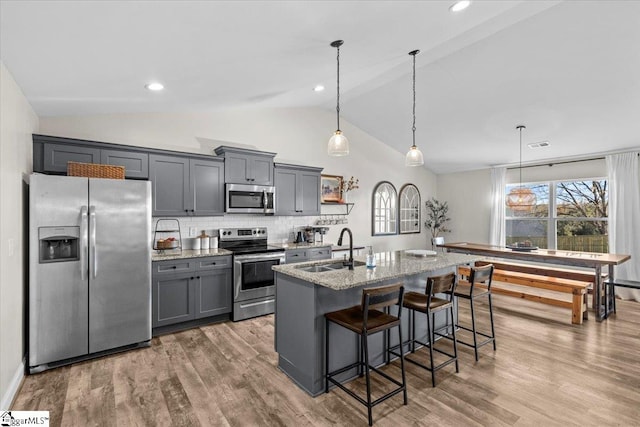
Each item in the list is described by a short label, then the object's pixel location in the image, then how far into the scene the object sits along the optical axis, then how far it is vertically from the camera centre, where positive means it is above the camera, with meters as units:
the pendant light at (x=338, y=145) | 3.09 +0.67
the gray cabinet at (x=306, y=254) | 4.78 -0.63
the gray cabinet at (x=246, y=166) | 4.58 +0.72
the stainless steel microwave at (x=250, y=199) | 4.61 +0.23
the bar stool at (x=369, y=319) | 2.25 -0.82
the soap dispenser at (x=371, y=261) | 3.02 -0.47
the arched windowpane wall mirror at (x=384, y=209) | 6.89 +0.10
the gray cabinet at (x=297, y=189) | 5.21 +0.41
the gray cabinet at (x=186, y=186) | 4.03 +0.38
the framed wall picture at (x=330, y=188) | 6.09 +0.49
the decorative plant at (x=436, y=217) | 8.02 -0.08
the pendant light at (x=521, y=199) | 4.78 +0.22
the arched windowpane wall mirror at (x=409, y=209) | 7.48 +0.11
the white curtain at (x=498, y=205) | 6.89 +0.19
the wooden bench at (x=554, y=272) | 4.46 -0.89
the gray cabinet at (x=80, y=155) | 3.34 +0.66
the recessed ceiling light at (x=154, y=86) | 3.11 +1.27
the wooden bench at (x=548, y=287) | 4.09 -1.03
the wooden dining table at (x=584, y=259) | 4.21 -0.63
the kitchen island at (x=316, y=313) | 2.52 -0.84
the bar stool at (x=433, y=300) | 2.70 -0.80
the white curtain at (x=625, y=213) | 5.16 +0.01
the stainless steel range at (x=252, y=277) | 4.24 -0.87
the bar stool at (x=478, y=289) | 3.12 -0.77
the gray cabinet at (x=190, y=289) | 3.71 -0.93
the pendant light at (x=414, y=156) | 3.53 +0.64
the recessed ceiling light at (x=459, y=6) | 2.60 +1.74
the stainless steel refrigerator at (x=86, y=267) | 2.89 -0.52
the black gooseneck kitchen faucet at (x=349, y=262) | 2.97 -0.48
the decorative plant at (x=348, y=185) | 6.33 +0.59
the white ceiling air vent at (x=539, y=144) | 5.49 +1.22
